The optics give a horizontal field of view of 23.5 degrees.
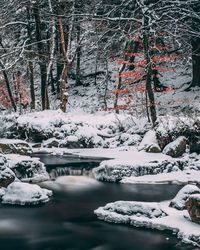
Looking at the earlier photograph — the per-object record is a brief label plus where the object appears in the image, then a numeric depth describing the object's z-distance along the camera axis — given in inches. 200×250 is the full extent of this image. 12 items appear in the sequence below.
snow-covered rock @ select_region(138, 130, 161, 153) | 748.5
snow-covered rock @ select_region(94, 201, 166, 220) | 433.1
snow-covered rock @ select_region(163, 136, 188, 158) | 710.5
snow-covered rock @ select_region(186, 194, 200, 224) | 410.0
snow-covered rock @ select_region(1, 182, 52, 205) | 499.2
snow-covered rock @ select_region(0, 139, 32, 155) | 744.3
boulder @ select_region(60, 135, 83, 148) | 883.4
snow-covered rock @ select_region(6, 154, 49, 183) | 611.8
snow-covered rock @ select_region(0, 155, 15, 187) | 549.6
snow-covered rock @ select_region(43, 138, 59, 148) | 888.3
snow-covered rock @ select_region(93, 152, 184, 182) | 620.7
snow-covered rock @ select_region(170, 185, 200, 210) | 452.6
